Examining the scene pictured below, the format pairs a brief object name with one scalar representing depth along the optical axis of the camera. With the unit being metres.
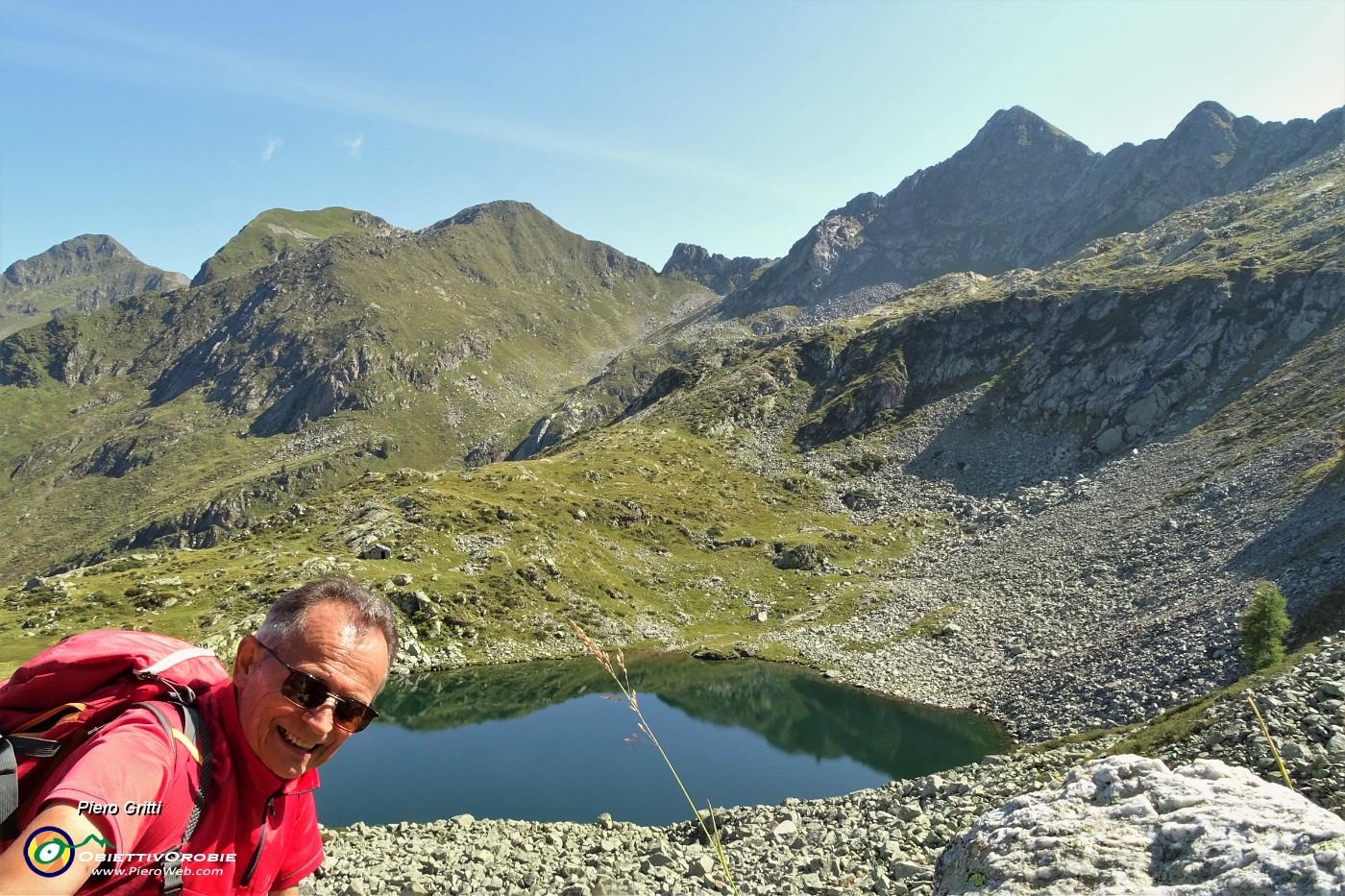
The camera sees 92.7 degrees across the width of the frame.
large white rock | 4.94
